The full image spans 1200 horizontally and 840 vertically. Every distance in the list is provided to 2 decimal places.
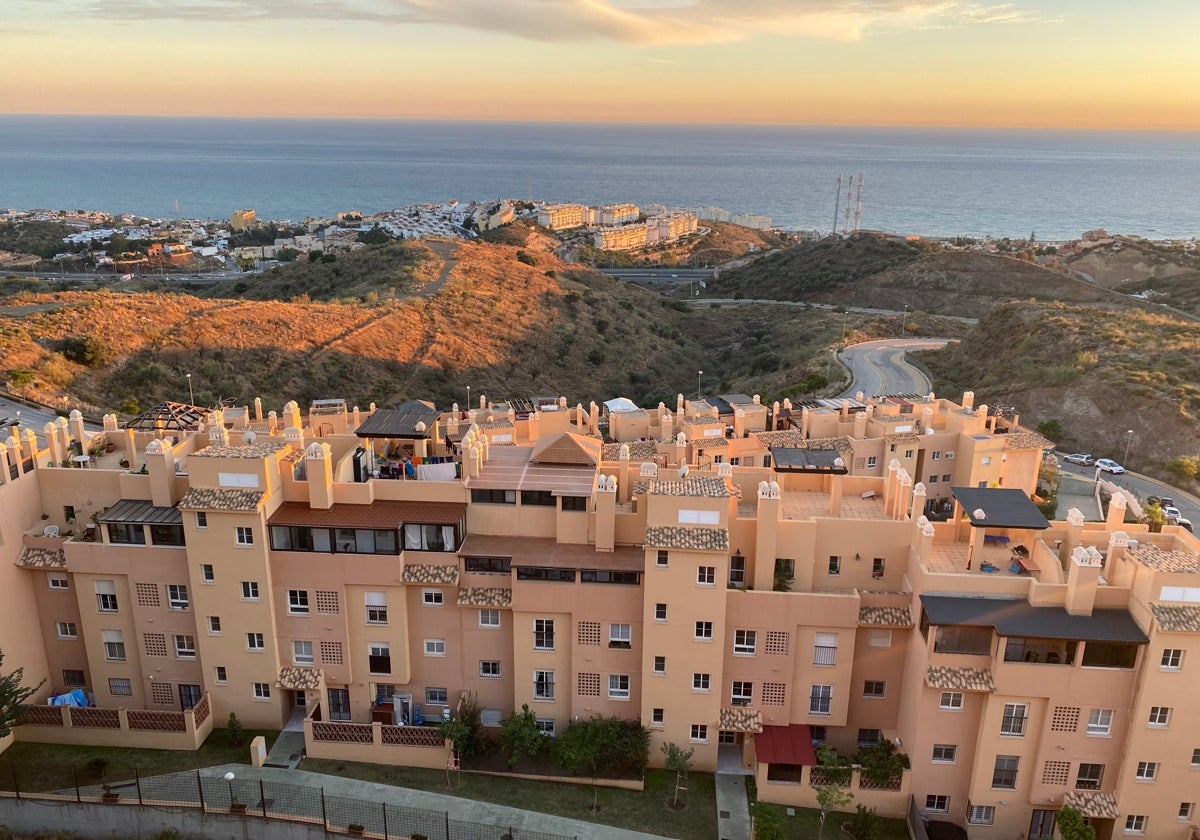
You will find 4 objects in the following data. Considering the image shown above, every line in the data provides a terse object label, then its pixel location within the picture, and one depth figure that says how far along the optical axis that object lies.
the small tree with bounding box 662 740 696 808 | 28.67
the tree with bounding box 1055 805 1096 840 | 25.11
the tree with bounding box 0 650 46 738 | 27.17
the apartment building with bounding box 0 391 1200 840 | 26.06
